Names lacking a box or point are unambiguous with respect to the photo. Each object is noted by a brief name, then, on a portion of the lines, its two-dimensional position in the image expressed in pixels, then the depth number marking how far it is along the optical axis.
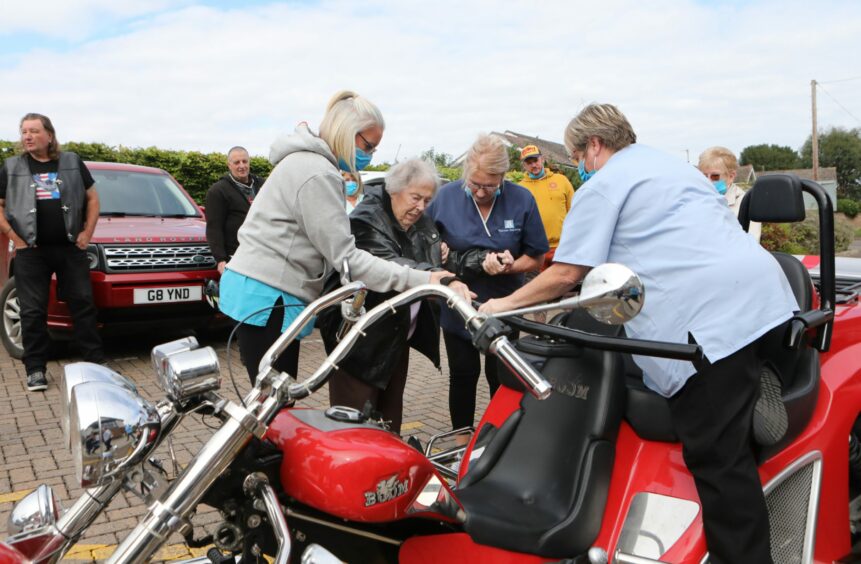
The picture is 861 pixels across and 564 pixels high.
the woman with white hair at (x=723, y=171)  5.92
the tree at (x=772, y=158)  83.31
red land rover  6.17
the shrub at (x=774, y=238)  16.64
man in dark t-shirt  5.57
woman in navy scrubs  4.01
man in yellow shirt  7.05
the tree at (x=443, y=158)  28.02
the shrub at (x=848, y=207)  49.41
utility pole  38.65
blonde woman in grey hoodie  2.75
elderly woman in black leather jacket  3.13
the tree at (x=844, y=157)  70.75
